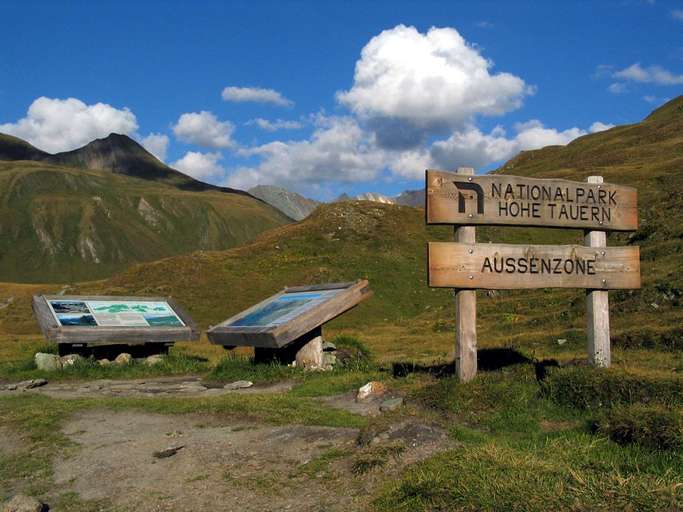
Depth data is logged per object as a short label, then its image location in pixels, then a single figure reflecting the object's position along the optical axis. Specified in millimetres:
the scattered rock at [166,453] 8148
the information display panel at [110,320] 18141
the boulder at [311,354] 16188
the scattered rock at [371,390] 11094
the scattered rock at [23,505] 6266
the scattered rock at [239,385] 14281
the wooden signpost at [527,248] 10172
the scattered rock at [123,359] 18266
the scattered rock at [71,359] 17672
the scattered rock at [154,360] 18078
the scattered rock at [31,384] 15500
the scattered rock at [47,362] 17498
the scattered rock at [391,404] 9555
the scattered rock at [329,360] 16234
